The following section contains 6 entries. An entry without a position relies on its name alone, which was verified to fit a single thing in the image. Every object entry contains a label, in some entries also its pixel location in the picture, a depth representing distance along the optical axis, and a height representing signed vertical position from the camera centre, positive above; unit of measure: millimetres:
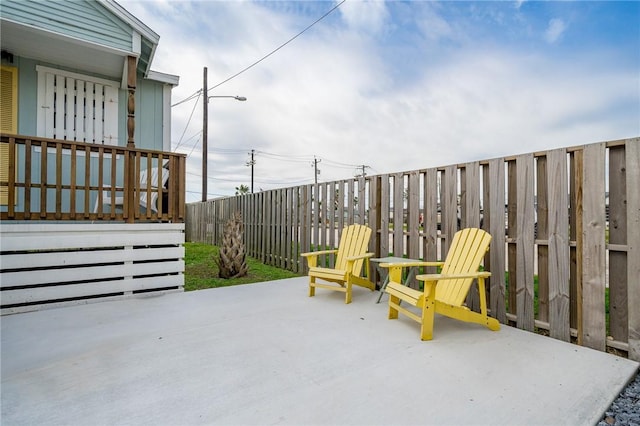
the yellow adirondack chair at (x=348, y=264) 3651 -622
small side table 3393 -513
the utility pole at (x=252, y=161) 30997 +5458
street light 11660 +3339
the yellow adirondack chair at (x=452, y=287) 2510 -640
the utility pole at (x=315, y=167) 32812 +5164
